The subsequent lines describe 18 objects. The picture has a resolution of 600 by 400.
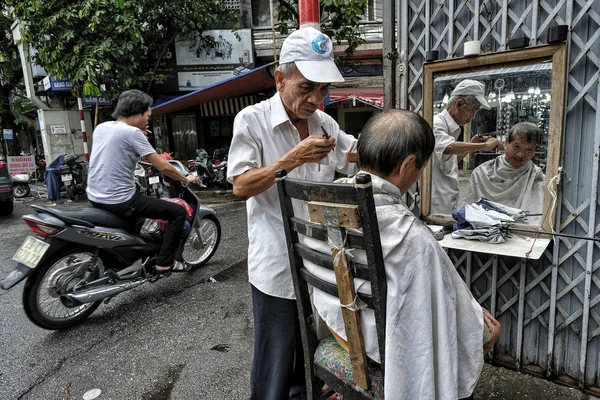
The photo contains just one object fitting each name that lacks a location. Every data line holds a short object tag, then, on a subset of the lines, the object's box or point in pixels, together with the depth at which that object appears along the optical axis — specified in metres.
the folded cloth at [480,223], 2.08
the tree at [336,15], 5.24
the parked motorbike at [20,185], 9.49
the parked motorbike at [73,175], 8.27
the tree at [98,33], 8.31
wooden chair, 1.07
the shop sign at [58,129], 11.64
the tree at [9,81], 12.96
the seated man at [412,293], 1.14
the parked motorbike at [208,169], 9.53
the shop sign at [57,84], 10.56
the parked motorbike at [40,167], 12.09
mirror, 1.92
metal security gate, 1.83
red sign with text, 9.15
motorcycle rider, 3.10
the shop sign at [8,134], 14.62
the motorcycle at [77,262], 2.79
